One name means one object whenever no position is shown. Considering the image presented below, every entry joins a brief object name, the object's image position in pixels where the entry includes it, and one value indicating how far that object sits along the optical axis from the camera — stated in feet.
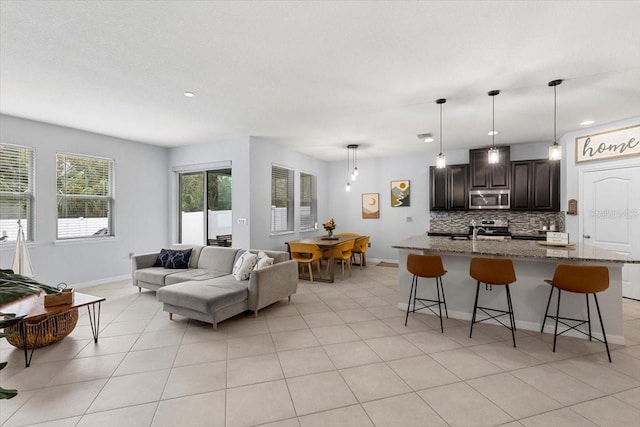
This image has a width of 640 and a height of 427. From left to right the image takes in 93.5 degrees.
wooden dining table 18.29
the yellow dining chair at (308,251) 18.71
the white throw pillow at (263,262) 13.43
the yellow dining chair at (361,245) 22.19
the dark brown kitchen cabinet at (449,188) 21.27
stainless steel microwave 20.10
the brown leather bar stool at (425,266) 11.35
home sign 14.85
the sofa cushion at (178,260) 16.44
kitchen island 10.27
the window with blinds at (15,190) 14.46
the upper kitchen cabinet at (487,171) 20.03
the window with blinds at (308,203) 25.00
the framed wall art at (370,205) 26.08
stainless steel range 20.37
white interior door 14.88
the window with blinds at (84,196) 16.69
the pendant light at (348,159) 22.00
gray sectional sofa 11.47
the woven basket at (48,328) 9.48
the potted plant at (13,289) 2.79
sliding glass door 20.21
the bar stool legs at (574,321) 10.12
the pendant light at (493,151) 11.57
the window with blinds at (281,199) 21.39
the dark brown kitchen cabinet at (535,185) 18.81
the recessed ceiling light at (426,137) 17.89
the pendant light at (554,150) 10.70
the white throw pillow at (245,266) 13.64
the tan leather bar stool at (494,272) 10.22
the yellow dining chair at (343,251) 19.30
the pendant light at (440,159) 12.49
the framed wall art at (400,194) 24.62
